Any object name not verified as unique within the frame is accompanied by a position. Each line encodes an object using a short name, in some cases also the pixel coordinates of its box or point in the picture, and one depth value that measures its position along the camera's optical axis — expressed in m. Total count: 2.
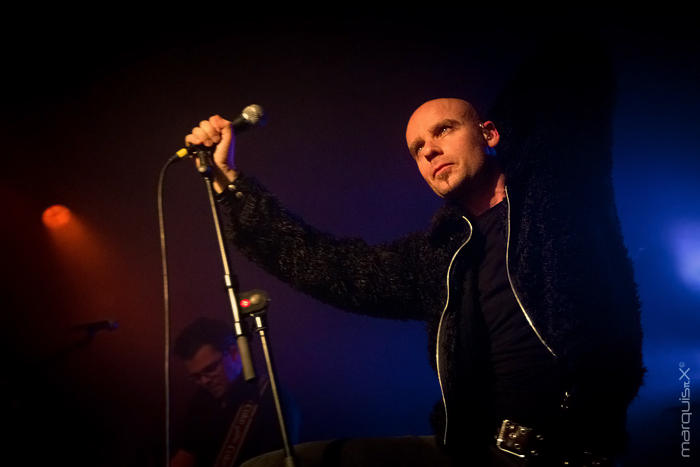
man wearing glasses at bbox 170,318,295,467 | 3.15
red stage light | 4.27
